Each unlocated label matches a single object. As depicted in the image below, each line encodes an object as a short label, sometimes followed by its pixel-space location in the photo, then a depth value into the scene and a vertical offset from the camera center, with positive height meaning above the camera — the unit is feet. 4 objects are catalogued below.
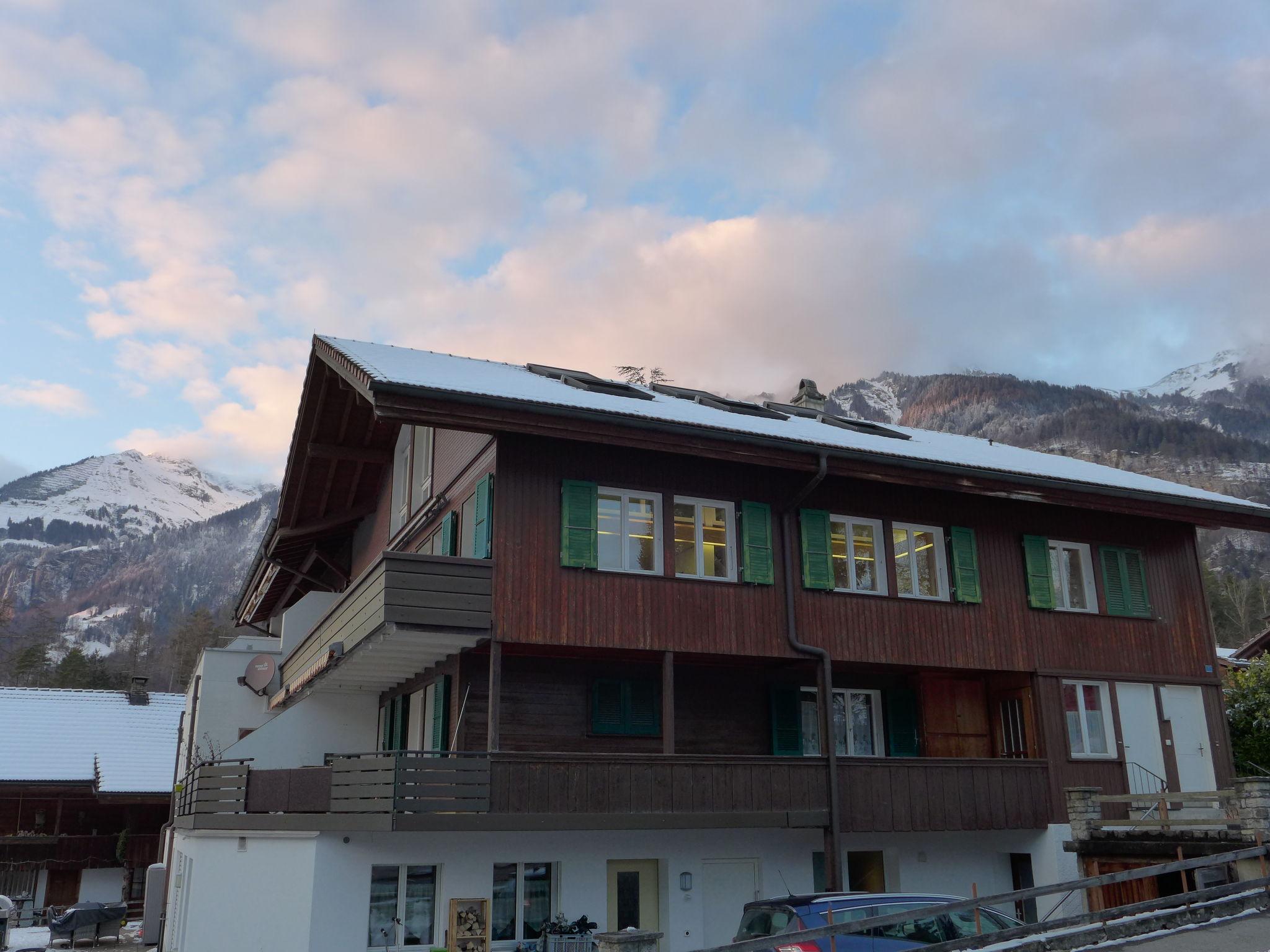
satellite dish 86.84 +11.58
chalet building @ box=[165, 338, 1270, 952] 54.34 +8.79
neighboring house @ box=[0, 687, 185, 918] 115.44 +2.80
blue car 39.93 -3.24
